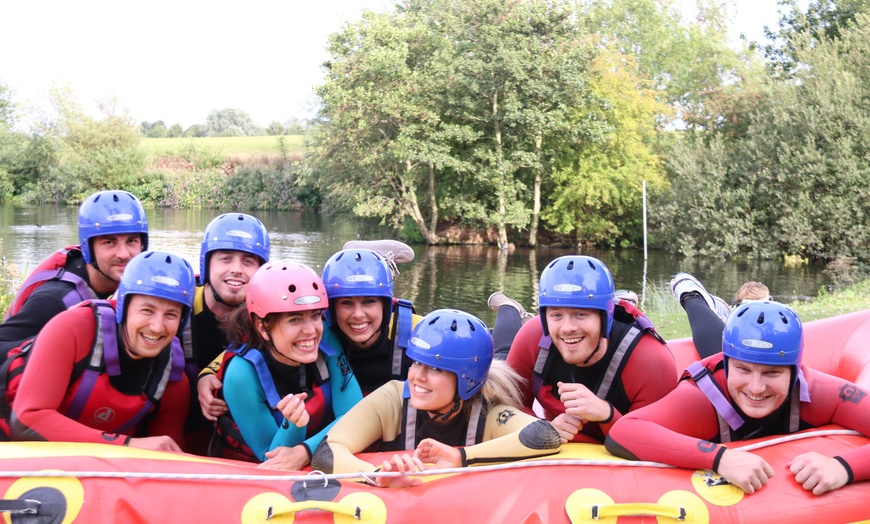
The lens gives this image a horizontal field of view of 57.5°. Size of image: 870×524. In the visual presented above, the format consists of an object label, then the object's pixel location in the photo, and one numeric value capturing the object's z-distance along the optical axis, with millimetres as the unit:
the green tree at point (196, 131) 93562
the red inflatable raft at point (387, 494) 3189
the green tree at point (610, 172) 32562
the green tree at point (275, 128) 88369
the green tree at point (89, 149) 52375
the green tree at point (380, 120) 32094
